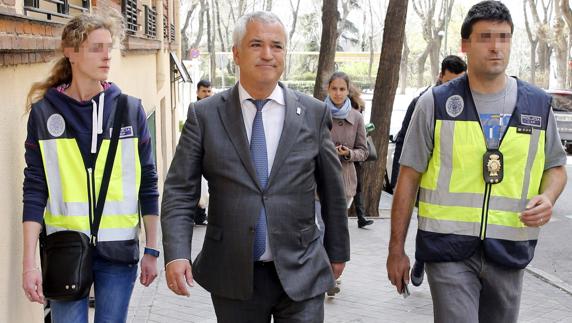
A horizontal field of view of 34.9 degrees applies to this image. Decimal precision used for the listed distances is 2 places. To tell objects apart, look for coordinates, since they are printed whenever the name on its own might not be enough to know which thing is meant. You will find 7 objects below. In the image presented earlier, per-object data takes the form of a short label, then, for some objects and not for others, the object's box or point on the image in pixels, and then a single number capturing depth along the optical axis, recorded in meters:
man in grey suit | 3.75
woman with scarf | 8.64
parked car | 26.34
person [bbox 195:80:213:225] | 12.22
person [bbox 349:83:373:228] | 11.26
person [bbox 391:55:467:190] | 7.20
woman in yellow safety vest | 4.00
